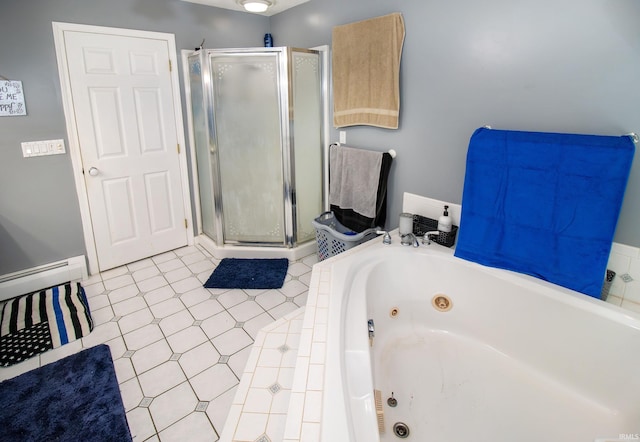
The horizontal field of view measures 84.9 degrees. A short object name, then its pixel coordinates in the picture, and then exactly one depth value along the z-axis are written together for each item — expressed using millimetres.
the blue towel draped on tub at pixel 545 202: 1496
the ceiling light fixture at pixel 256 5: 2779
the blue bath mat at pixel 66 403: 1598
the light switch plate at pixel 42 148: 2535
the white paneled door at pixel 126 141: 2738
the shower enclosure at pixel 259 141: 2914
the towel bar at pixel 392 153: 2551
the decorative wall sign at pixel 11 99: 2385
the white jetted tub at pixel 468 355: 1430
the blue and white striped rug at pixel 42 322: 2143
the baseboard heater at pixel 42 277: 2637
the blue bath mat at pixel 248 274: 2809
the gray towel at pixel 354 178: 2625
